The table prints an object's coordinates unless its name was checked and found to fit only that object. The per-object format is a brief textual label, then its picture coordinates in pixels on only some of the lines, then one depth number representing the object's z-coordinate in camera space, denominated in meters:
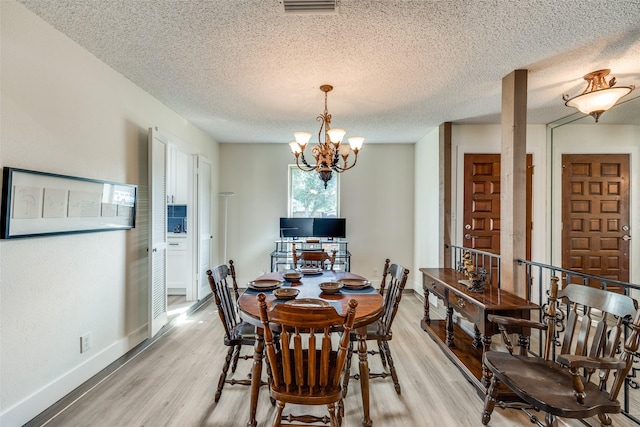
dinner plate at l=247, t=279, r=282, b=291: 2.39
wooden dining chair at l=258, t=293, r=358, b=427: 1.49
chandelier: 2.79
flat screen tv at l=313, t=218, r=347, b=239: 5.04
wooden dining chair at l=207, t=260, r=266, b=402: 2.15
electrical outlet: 2.31
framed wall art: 1.77
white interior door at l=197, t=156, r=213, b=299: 4.46
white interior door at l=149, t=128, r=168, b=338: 3.09
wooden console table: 2.18
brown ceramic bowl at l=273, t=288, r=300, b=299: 2.12
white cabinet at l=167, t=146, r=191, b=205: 4.99
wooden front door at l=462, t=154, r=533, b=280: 4.20
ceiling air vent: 1.73
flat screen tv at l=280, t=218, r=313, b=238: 5.09
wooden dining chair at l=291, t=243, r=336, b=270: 3.38
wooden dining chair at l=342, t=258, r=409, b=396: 2.22
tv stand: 5.00
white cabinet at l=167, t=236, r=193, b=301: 4.65
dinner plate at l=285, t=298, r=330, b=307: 1.87
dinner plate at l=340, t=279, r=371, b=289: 2.43
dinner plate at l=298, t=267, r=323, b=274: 2.94
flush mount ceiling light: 2.44
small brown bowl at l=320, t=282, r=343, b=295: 2.26
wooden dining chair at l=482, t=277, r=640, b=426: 1.43
